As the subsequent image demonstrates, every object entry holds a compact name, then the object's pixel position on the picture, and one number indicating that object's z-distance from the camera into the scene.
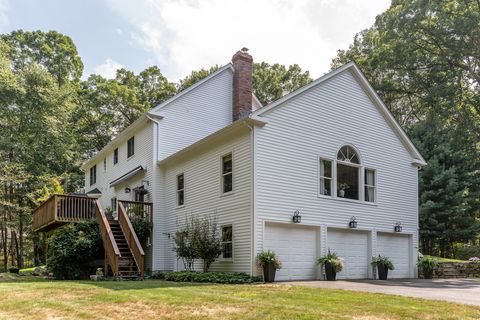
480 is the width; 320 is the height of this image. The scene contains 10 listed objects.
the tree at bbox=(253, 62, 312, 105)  38.62
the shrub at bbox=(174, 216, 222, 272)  14.78
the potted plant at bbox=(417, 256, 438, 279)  17.73
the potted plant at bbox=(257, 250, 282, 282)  13.43
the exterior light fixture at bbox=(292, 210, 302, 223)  14.74
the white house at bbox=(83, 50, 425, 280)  14.56
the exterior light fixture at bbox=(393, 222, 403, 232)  17.92
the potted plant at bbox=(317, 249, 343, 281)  14.84
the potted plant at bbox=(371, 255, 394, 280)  16.64
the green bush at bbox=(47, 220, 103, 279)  16.56
